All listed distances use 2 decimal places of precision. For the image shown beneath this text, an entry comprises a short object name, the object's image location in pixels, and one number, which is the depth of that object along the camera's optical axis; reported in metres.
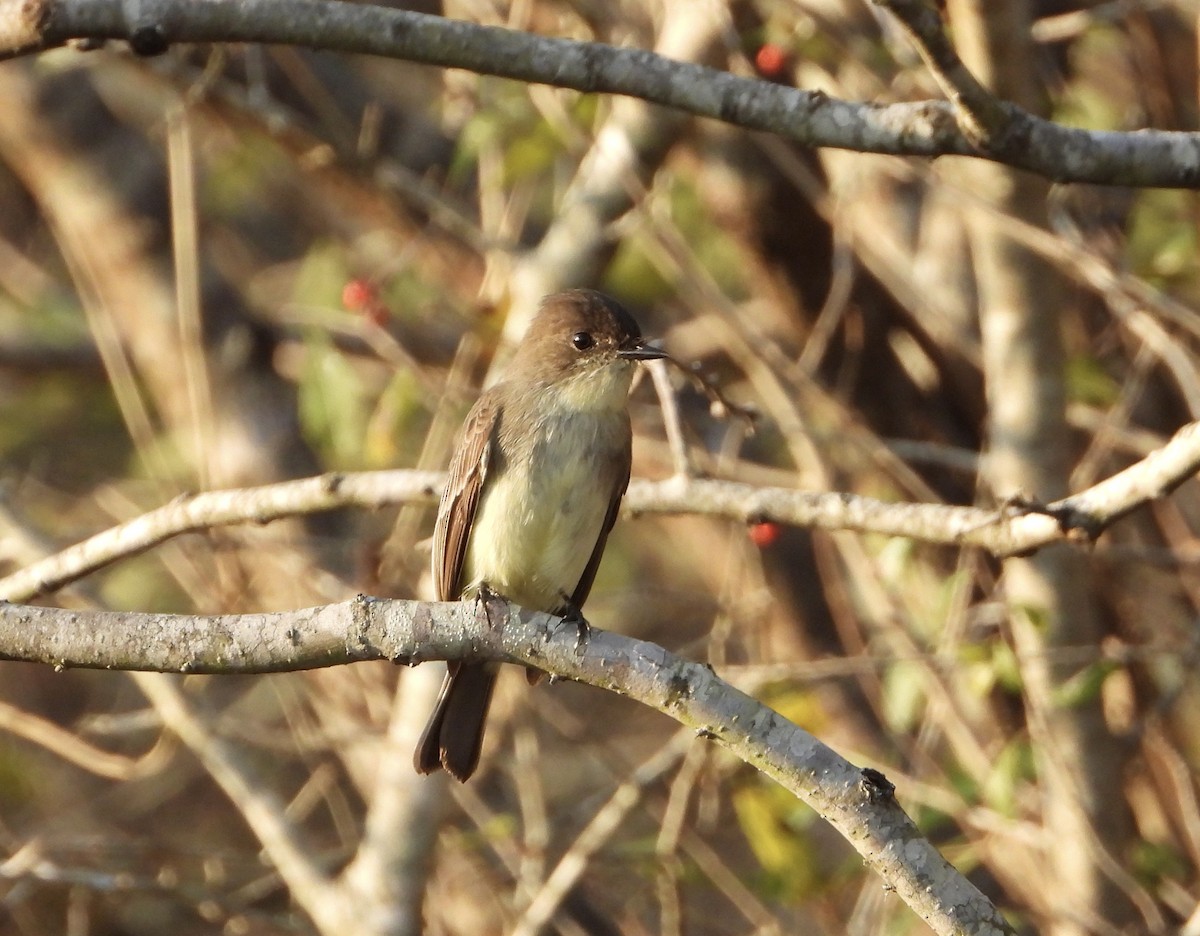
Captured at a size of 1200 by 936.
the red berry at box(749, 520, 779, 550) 9.13
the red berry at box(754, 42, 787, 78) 10.06
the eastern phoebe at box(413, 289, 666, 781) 8.78
